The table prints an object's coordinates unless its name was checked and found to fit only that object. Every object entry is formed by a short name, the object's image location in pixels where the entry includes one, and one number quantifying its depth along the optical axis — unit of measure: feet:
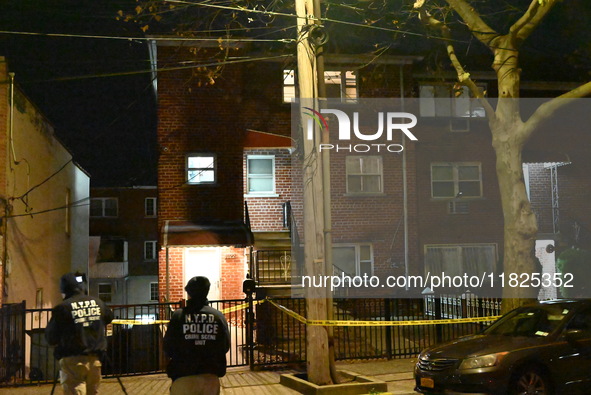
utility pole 31.17
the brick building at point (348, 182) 59.31
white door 59.31
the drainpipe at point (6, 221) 45.66
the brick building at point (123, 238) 126.93
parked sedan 25.94
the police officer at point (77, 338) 22.48
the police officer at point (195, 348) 17.75
